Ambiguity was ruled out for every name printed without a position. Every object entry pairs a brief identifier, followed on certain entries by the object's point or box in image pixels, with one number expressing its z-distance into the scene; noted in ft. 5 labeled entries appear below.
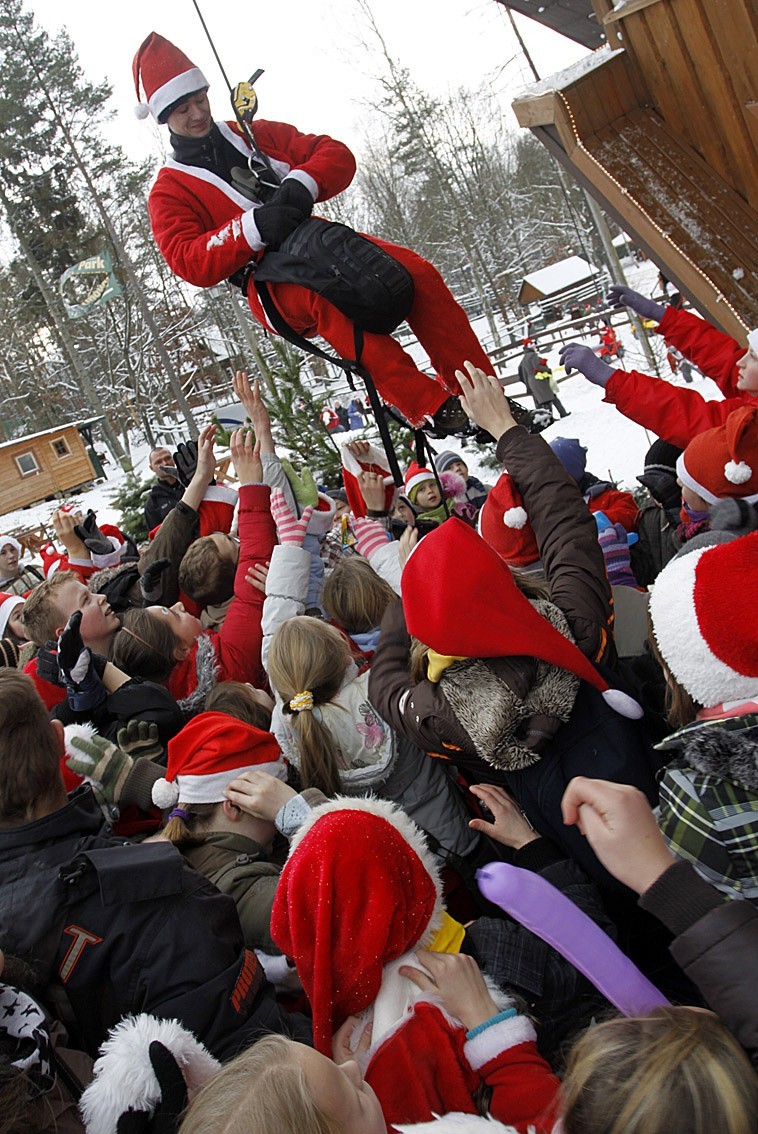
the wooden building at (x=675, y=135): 12.12
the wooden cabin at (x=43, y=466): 97.45
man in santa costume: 10.45
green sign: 65.92
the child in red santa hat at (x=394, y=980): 4.87
